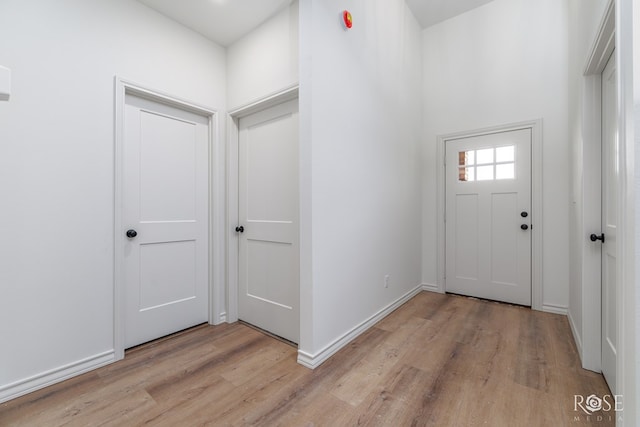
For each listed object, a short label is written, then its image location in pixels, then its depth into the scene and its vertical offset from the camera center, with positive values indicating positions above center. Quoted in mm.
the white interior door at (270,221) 2244 -67
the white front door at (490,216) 2998 -40
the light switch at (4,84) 849 +402
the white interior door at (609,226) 1548 -81
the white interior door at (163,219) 2125 -43
